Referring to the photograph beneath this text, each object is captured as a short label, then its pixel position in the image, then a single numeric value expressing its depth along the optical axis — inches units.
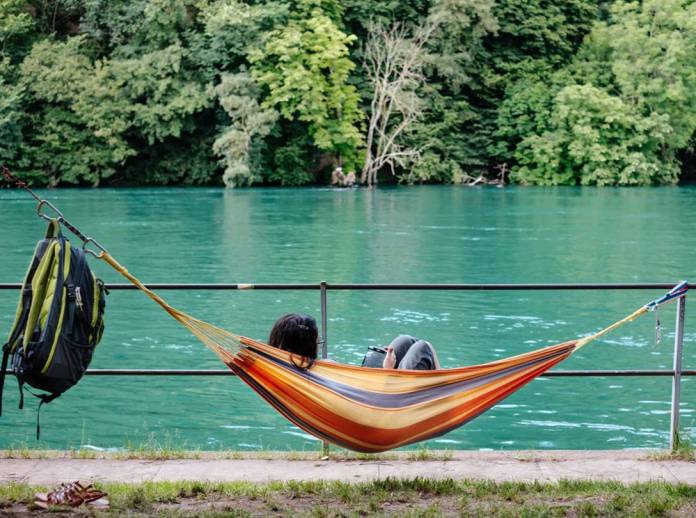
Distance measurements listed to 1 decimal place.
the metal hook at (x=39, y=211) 143.6
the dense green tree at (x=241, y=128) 1630.9
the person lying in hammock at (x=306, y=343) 161.8
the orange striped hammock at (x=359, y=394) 157.3
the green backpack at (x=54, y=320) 144.9
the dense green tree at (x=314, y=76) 1665.8
